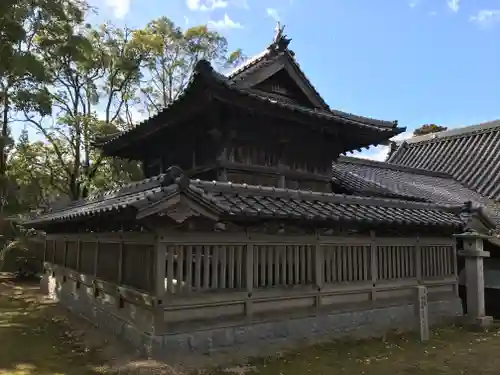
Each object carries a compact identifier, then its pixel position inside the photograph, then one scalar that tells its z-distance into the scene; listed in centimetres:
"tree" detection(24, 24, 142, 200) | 2753
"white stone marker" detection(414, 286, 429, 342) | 1043
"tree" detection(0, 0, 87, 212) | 1225
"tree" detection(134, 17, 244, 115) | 3347
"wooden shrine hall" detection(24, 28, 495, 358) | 802
